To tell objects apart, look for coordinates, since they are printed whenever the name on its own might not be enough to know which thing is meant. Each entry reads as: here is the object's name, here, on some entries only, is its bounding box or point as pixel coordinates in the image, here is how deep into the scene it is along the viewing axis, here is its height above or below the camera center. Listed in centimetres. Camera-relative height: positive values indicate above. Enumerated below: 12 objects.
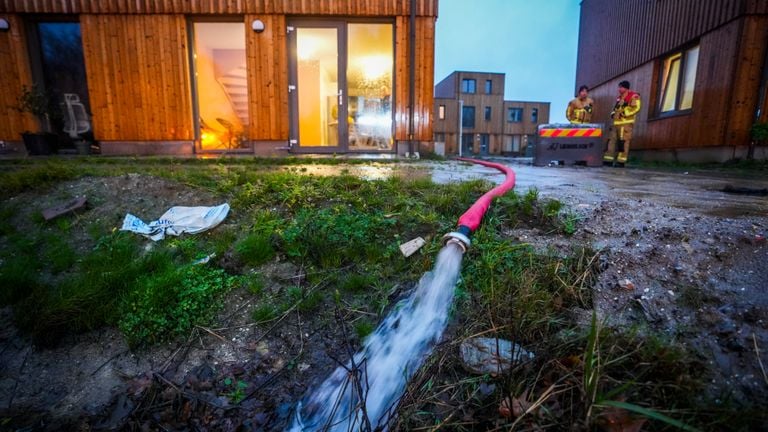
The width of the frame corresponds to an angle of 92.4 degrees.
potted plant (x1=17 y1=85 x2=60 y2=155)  902 +90
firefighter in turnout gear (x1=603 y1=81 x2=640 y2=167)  945 +78
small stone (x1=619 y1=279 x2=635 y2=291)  200 -72
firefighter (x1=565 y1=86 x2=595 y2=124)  1026 +116
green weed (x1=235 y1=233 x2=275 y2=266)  270 -73
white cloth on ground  307 -61
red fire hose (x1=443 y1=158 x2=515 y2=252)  237 -49
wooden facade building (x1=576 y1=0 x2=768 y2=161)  881 +227
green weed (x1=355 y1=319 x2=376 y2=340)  209 -101
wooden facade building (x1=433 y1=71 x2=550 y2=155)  3859 +365
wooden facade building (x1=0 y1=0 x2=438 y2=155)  904 +207
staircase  1160 +187
